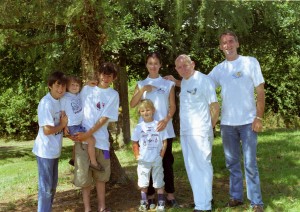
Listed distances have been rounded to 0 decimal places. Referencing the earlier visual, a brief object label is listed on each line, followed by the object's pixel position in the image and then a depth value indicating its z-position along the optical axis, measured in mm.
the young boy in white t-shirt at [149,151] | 4992
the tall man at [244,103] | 4758
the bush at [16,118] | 18328
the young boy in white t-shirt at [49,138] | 4688
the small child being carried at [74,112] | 4902
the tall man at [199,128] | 4777
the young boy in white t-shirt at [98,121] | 4938
